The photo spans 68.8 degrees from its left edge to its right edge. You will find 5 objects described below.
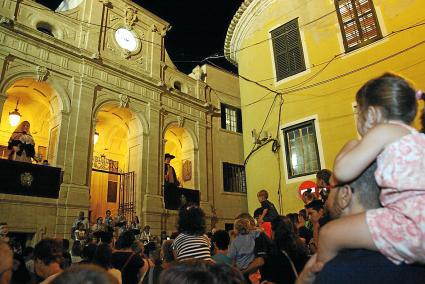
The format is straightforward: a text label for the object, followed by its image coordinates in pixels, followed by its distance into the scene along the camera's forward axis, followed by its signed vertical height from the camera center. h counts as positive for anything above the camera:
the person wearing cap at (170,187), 15.80 +2.20
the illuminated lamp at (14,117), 13.59 +5.08
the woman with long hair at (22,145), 11.99 +3.47
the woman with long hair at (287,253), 3.66 -0.32
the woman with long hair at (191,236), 4.11 -0.08
